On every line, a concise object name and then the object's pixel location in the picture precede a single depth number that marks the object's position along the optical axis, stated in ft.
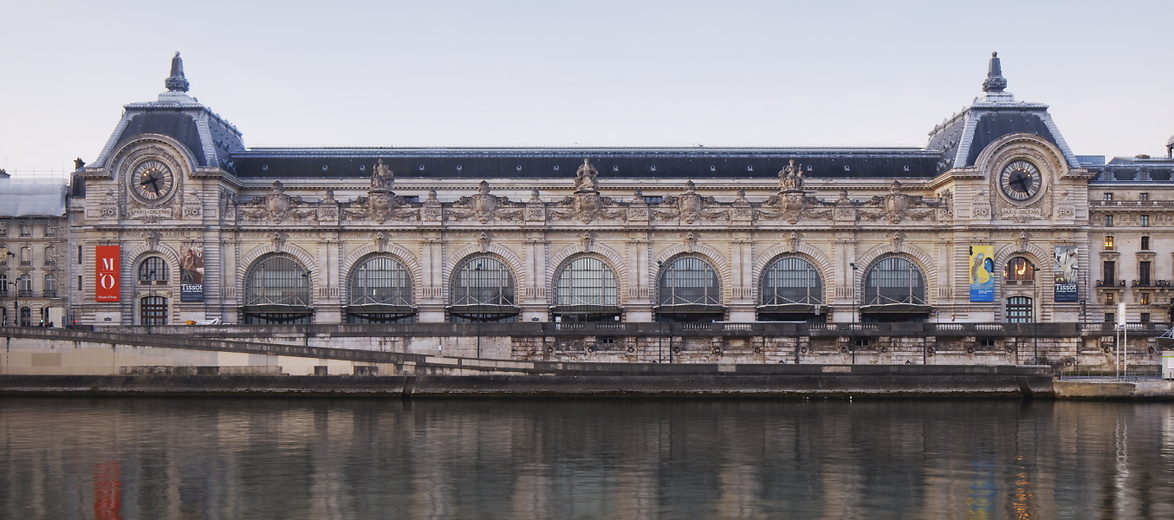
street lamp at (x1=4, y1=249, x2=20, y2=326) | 264.72
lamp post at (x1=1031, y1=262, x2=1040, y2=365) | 203.28
